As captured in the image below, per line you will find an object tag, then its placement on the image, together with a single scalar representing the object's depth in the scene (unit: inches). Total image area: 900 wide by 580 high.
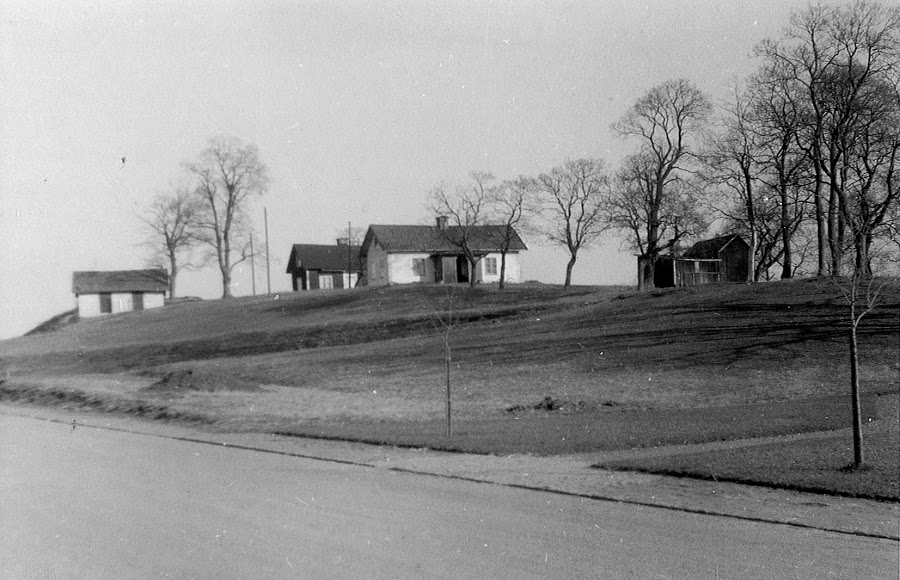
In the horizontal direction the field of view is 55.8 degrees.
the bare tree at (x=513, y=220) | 2397.1
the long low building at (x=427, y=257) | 2755.9
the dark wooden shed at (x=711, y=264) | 2458.2
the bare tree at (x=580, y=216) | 2322.8
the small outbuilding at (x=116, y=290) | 3038.9
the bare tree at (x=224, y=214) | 1706.4
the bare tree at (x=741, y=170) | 1796.6
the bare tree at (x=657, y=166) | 1934.1
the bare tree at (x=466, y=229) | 2409.0
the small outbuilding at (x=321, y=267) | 3393.2
